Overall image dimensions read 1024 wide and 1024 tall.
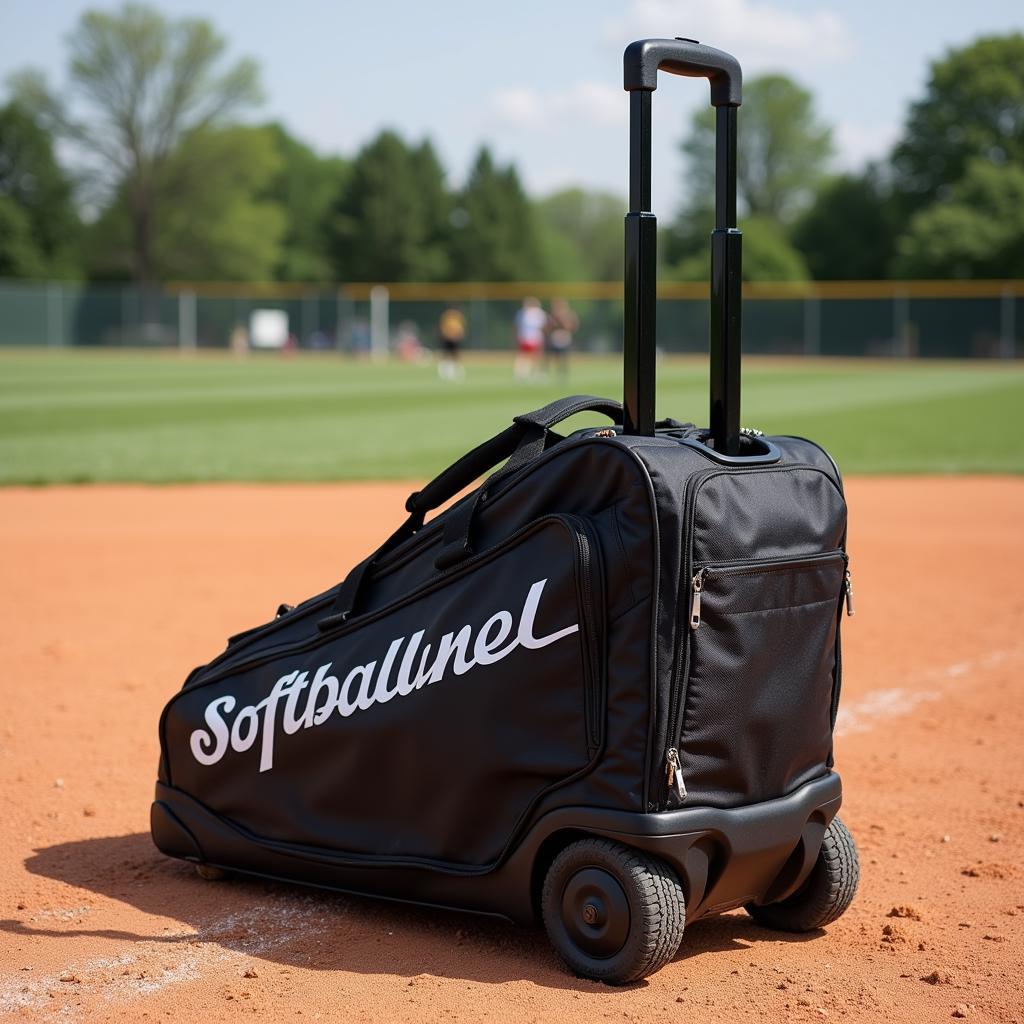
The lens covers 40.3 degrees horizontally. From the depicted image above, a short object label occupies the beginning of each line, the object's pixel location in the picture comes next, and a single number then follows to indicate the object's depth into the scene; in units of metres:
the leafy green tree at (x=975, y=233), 55.56
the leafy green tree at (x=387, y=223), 75.25
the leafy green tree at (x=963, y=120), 63.12
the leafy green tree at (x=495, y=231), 77.06
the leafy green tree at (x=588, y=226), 96.94
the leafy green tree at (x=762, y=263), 62.88
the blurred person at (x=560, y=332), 29.38
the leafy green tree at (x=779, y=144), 80.56
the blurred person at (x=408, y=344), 45.28
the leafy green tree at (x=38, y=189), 65.88
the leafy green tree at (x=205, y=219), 70.38
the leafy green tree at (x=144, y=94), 66.88
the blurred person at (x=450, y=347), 32.41
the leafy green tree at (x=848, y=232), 68.19
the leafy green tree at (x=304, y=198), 80.56
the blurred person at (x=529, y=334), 32.56
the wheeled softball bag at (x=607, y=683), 2.43
